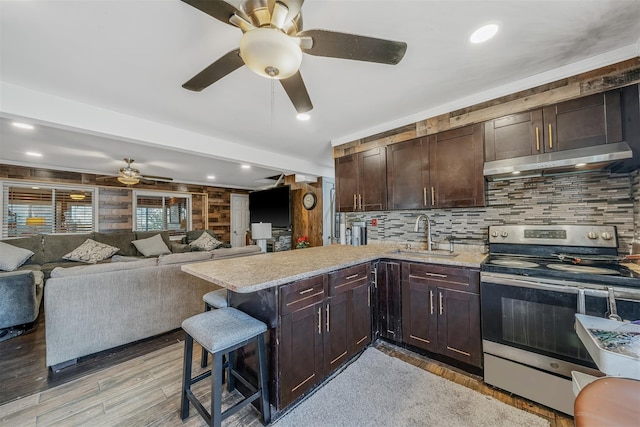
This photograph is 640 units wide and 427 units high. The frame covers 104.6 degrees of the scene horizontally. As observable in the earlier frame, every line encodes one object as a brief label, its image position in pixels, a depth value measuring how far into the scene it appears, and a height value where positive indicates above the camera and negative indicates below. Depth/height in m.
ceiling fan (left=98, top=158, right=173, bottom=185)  4.62 +0.90
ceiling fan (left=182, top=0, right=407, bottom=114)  1.12 +0.92
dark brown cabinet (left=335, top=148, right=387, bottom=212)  3.07 +0.47
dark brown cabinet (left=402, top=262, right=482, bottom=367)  2.04 -0.84
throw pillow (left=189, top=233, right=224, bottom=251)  6.32 -0.59
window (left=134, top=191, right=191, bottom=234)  6.46 +0.27
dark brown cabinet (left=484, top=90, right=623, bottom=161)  1.82 +0.70
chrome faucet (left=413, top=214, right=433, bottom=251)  2.73 -0.12
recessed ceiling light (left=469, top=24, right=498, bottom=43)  1.56 +1.18
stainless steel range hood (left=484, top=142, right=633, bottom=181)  1.72 +0.40
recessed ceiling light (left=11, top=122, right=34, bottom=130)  2.91 +1.18
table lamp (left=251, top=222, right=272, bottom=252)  4.85 -0.24
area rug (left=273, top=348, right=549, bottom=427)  1.59 -1.32
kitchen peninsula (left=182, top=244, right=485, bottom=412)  1.59 -0.63
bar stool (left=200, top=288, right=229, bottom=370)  1.95 -0.65
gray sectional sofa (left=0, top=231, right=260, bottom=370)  2.22 -0.83
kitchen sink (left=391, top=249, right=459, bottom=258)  2.43 -0.39
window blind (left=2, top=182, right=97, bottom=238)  4.77 +0.29
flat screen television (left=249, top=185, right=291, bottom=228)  6.32 +0.34
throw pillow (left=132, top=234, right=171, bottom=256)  5.53 -0.56
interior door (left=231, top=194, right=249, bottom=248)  8.16 +0.05
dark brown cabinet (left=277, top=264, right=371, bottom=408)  1.62 -0.83
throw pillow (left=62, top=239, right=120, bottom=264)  4.75 -0.59
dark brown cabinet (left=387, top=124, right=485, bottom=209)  2.39 +0.48
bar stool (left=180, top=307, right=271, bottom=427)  1.34 -0.72
